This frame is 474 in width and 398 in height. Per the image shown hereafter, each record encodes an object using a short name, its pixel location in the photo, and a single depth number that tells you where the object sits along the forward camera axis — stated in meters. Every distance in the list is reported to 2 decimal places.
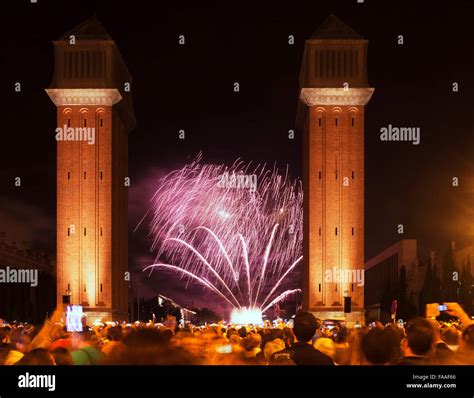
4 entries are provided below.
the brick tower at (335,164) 65.25
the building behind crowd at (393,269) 107.62
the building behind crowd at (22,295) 76.88
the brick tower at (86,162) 65.25
